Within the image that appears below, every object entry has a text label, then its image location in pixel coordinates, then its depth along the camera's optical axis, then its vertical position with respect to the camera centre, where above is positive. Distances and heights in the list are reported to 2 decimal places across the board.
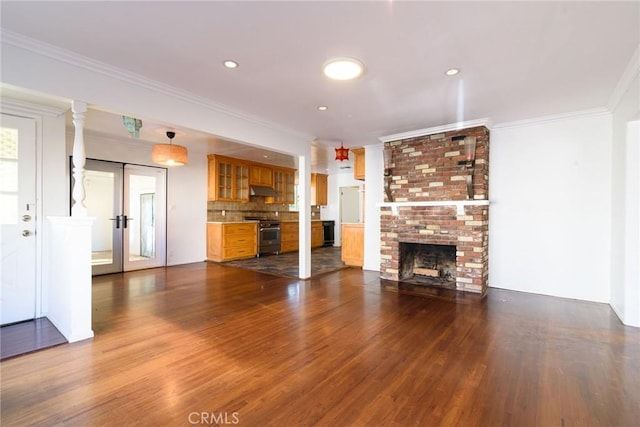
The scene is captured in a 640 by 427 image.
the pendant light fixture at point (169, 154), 4.50 +0.92
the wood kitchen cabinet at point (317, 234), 9.16 -0.70
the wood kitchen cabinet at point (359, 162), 6.00 +1.05
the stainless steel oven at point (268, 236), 7.50 -0.61
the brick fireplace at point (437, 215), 4.24 -0.04
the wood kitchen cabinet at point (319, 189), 9.29 +0.77
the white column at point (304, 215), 4.98 -0.04
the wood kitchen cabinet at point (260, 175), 7.57 +1.00
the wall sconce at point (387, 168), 4.96 +0.76
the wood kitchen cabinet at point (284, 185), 8.30 +0.80
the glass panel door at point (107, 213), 5.30 -0.01
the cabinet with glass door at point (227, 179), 6.75 +0.80
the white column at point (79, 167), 2.66 +0.42
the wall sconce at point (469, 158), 4.07 +0.77
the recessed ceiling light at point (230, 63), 2.58 +1.34
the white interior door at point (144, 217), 5.57 -0.10
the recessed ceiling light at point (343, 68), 2.54 +1.31
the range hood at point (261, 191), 7.54 +0.58
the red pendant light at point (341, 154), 5.32 +1.08
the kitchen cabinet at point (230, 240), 6.65 -0.66
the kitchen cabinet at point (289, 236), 8.16 -0.67
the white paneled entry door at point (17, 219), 3.04 -0.07
